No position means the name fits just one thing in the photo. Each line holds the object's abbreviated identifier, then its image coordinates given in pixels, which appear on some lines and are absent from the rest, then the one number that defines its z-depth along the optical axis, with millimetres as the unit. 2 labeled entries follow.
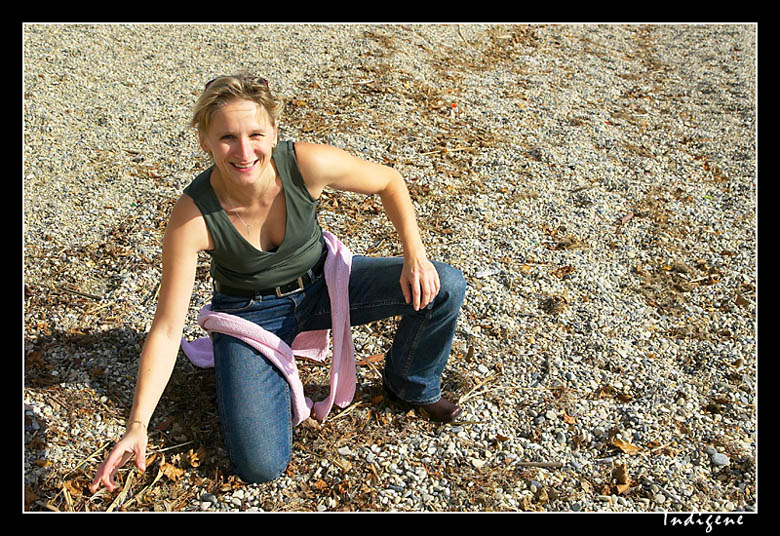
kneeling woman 2504
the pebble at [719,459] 2982
